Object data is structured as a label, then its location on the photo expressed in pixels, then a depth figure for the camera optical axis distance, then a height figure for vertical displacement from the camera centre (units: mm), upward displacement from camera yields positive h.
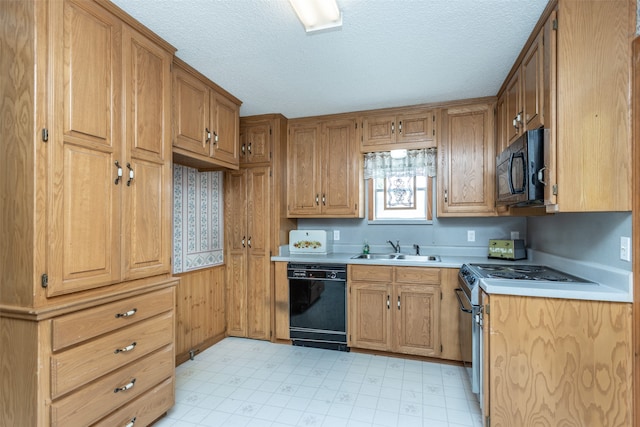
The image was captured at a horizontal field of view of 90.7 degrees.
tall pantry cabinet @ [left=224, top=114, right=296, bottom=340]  3295 -85
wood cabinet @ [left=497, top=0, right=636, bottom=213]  1481 +533
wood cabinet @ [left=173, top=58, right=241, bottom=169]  2215 +736
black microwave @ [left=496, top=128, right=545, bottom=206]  1710 +267
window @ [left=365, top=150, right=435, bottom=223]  3207 +317
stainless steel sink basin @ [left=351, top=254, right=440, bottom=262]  3158 -431
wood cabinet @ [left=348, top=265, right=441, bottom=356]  2787 -858
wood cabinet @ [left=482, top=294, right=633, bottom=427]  1488 -741
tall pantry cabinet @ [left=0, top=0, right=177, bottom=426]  1322 -15
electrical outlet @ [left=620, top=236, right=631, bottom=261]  1495 -160
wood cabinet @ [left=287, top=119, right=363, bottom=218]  3248 +478
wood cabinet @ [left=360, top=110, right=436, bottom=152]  3029 +834
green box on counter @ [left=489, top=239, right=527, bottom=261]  2791 -306
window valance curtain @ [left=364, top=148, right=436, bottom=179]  3164 +523
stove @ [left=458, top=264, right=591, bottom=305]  1918 -395
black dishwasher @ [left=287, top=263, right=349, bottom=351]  3023 -883
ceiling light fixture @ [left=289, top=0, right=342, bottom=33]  1557 +1042
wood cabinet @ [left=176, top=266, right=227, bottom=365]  2816 -930
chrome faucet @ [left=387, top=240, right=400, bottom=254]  3324 -329
